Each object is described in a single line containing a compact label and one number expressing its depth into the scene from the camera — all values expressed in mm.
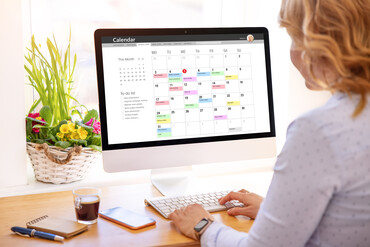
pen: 1175
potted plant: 1680
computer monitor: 1496
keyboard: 1389
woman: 873
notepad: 1198
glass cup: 1273
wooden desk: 1178
